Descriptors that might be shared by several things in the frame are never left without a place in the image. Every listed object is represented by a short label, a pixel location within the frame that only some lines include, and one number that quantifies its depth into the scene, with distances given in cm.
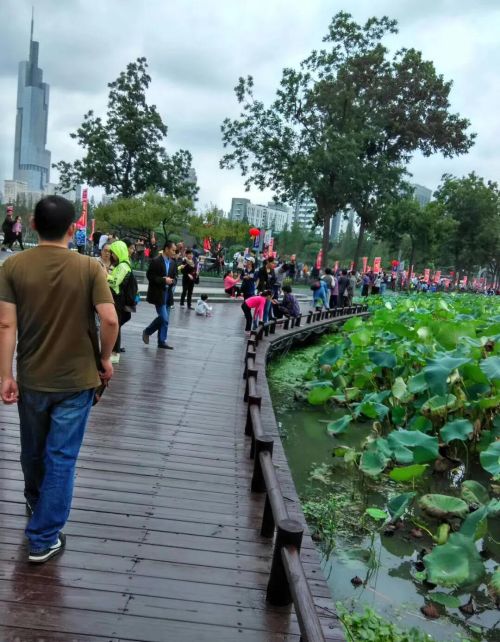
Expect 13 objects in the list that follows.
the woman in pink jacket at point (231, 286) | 1571
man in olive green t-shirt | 228
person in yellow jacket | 615
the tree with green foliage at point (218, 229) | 3919
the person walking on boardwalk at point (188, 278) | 1326
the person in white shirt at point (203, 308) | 1372
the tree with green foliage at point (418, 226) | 3450
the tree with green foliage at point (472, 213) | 4059
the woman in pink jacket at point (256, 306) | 1061
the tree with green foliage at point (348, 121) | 2558
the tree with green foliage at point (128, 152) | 2962
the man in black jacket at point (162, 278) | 748
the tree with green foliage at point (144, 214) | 2642
